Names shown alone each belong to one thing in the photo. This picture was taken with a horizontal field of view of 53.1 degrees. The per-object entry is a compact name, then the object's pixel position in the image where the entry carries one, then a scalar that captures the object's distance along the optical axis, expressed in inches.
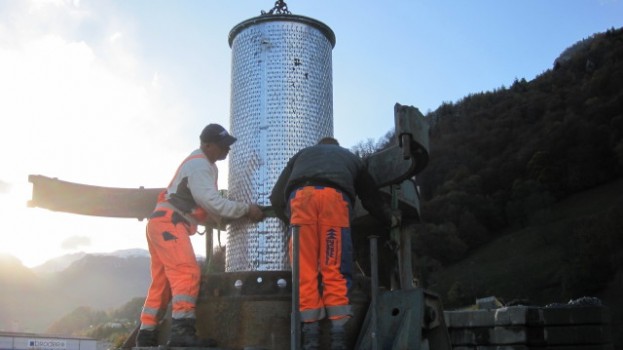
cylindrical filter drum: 216.7
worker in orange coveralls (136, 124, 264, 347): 188.1
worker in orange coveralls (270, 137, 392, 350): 170.7
